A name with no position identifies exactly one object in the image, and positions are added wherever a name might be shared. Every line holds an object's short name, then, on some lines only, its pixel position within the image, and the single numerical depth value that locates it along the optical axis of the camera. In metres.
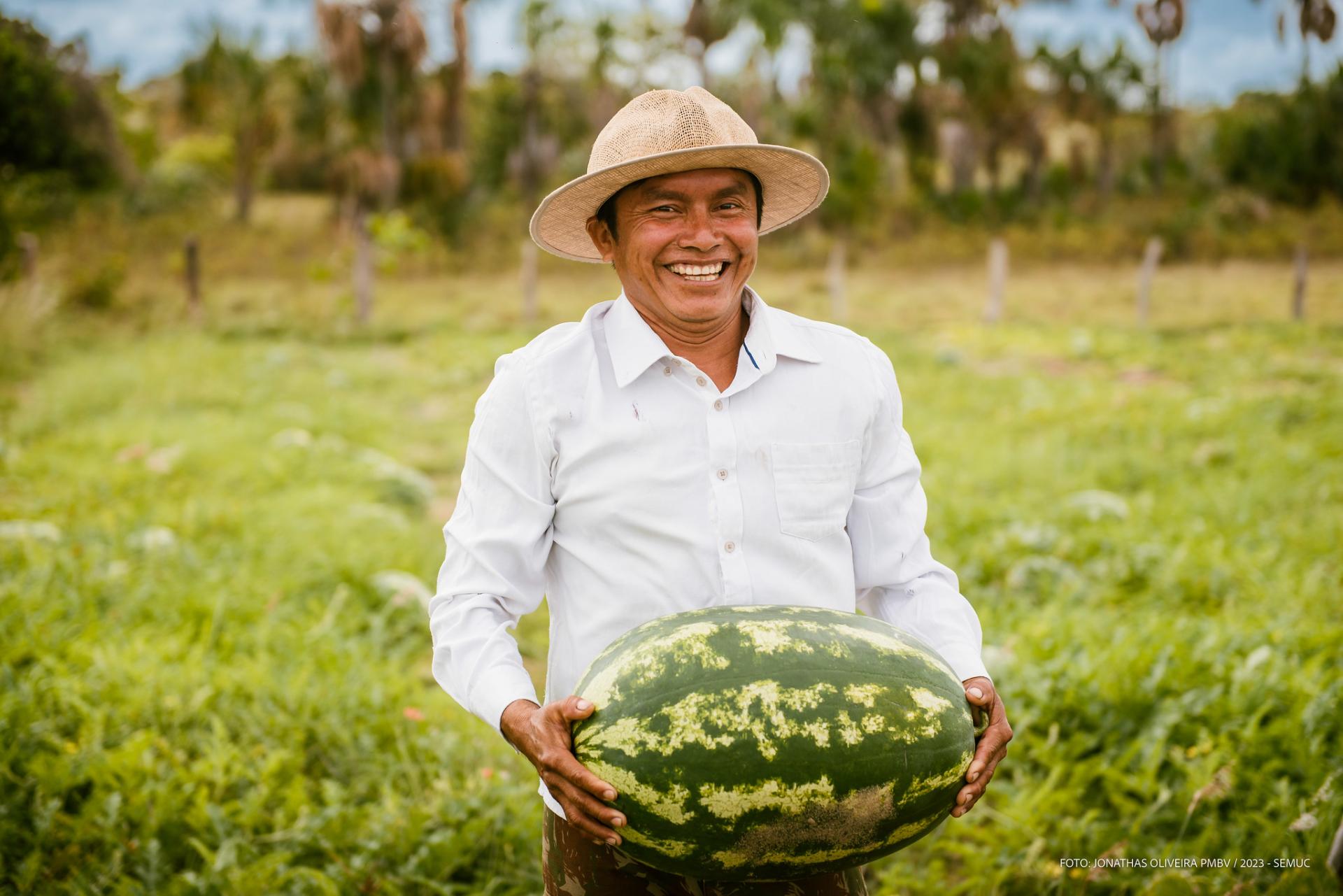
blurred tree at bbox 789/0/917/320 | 25.75
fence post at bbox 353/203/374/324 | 16.70
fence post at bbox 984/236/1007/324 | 15.62
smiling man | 1.81
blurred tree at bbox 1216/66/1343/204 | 24.12
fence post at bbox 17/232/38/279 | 13.91
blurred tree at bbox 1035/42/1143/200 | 28.84
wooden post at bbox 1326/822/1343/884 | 2.46
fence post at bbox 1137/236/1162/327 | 15.16
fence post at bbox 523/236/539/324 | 16.52
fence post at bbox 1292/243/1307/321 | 14.39
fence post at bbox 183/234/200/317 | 15.66
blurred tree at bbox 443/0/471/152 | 20.83
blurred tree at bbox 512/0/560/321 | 28.12
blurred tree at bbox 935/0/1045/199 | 26.31
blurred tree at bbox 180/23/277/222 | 25.22
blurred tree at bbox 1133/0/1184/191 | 24.58
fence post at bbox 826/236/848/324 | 16.23
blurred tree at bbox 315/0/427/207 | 19.39
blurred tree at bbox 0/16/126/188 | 10.78
